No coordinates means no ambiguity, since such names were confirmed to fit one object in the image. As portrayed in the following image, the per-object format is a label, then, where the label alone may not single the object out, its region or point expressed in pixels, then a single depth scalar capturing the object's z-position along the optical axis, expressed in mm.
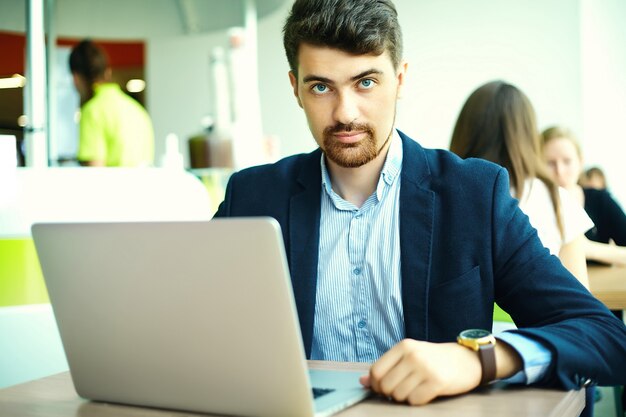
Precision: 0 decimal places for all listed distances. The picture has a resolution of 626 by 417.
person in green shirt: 4637
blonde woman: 3502
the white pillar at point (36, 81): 3254
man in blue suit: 1424
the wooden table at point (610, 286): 2334
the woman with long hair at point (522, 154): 2412
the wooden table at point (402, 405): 967
